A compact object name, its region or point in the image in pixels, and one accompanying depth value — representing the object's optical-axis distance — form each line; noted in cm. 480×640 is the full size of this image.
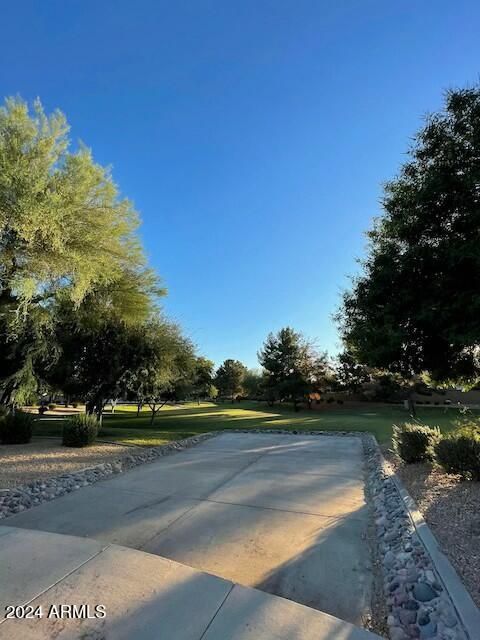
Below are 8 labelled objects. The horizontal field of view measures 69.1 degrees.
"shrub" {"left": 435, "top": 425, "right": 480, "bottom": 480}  549
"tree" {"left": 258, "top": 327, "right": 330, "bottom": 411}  3241
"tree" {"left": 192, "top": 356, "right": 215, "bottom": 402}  2883
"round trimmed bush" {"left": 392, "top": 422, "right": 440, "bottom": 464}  714
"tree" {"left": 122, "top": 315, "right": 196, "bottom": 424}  1412
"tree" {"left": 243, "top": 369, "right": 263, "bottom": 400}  4797
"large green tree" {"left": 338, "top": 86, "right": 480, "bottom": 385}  576
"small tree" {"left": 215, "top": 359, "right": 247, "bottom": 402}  5647
